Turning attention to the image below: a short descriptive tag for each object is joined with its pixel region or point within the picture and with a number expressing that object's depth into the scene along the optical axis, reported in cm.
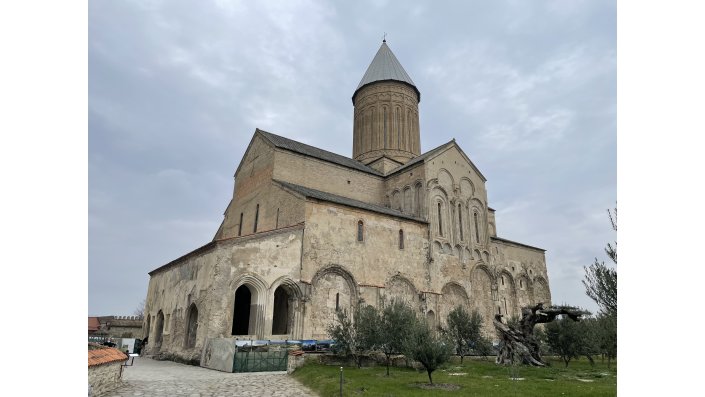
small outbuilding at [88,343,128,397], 805
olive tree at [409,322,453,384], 1069
